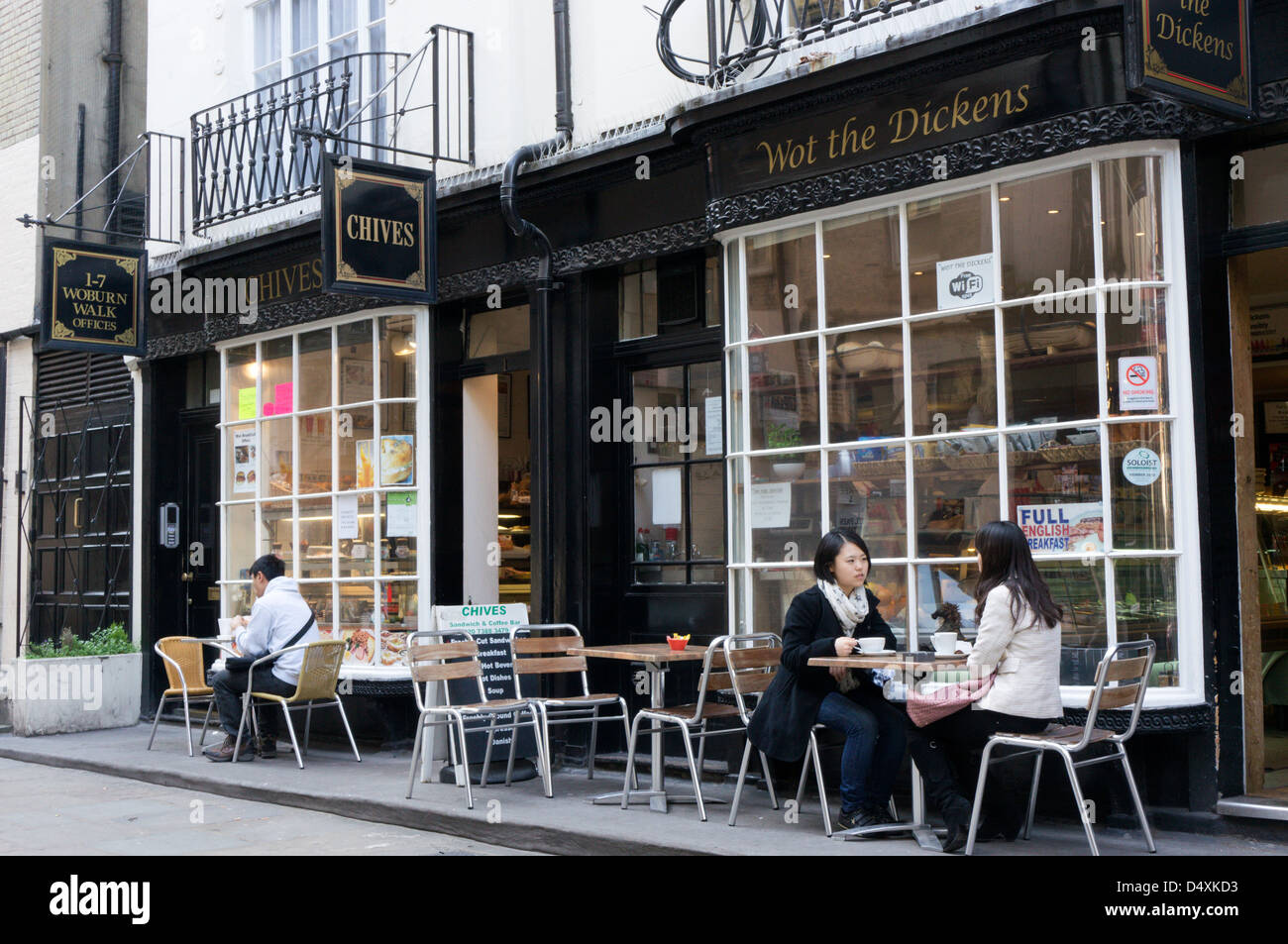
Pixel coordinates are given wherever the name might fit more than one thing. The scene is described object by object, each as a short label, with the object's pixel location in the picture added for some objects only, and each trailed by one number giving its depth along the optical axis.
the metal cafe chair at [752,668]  7.29
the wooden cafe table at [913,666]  6.28
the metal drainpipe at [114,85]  14.23
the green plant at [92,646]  12.26
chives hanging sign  9.23
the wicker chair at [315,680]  9.59
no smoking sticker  6.60
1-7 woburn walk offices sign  11.99
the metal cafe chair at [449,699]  7.88
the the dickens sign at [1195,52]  5.79
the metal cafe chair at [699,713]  7.21
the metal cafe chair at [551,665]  8.18
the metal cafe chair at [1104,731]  5.82
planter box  12.02
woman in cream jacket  6.09
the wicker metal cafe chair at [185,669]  10.57
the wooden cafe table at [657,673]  7.53
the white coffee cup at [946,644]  6.57
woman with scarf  6.68
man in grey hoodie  9.80
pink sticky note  11.47
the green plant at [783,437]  8.00
